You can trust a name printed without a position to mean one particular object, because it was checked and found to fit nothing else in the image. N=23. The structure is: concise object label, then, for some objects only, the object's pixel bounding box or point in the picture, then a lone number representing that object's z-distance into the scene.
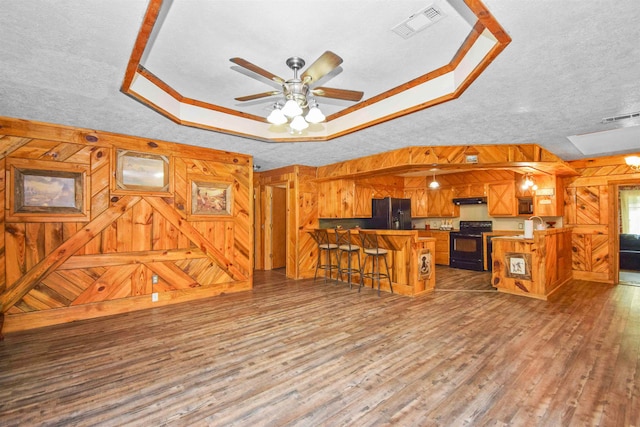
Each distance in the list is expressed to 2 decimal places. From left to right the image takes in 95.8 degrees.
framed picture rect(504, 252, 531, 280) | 4.93
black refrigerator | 6.87
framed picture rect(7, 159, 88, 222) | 3.55
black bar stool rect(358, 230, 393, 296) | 5.17
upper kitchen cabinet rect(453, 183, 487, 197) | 7.55
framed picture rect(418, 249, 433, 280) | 5.09
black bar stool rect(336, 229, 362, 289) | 5.61
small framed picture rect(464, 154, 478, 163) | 4.66
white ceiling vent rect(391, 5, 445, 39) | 2.04
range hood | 7.61
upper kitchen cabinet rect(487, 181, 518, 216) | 7.02
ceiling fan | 2.11
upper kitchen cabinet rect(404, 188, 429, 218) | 8.56
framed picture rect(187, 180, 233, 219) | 4.88
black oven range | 7.28
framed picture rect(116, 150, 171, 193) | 4.22
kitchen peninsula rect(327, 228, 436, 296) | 5.02
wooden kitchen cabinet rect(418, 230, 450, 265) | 8.01
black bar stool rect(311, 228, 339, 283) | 6.08
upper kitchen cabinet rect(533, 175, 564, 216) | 6.29
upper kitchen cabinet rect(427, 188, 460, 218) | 8.17
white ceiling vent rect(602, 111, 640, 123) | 3.36
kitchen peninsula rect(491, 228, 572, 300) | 4.82
